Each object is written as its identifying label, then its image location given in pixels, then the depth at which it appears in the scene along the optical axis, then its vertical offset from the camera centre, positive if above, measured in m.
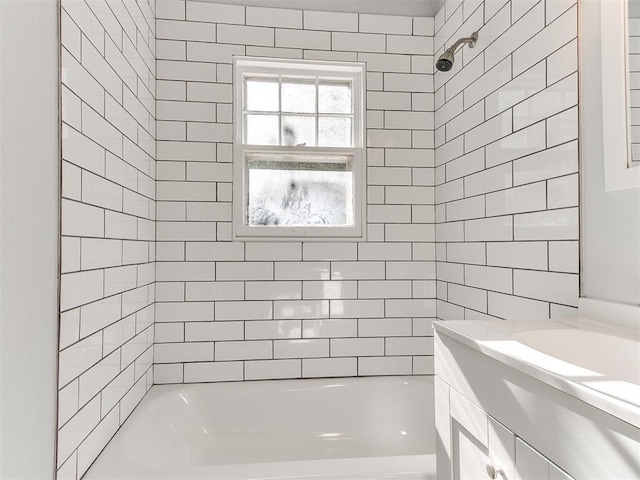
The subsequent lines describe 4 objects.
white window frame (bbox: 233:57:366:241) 2.14 +0.53
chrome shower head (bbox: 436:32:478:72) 1.74 +0.82
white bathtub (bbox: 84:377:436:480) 1.92 -0.89
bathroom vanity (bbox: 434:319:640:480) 0.60 -0.29
